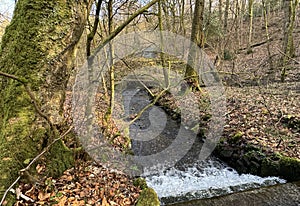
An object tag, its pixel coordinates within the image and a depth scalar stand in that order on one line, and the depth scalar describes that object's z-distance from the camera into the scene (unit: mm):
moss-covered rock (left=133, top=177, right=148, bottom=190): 3994
